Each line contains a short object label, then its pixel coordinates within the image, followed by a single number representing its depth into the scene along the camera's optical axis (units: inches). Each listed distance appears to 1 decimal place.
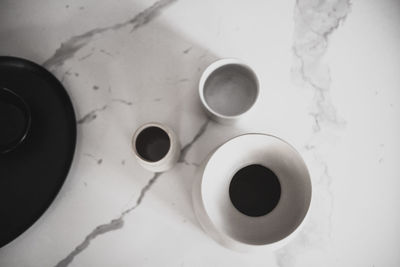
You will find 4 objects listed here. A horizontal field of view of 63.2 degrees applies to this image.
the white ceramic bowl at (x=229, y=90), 21.5
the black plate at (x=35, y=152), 21.1
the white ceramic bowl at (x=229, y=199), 18.5
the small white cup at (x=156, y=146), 19.2
